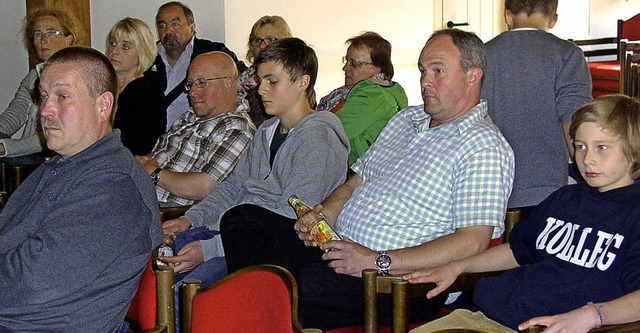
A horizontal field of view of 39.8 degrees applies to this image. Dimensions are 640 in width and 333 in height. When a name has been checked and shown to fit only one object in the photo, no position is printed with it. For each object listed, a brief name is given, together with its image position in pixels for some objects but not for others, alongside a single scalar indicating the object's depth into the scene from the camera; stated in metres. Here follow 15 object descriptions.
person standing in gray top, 3.02
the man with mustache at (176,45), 4.84
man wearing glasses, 3.42
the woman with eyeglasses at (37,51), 4.77
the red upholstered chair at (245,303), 1.84
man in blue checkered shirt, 2.42
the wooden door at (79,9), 5.93
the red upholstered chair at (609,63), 7.50
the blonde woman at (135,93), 4.19
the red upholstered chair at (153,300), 2.02
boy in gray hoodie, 2.58
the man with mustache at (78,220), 1.98
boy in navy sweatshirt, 1.99
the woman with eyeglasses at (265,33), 4.85
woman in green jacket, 3.96
